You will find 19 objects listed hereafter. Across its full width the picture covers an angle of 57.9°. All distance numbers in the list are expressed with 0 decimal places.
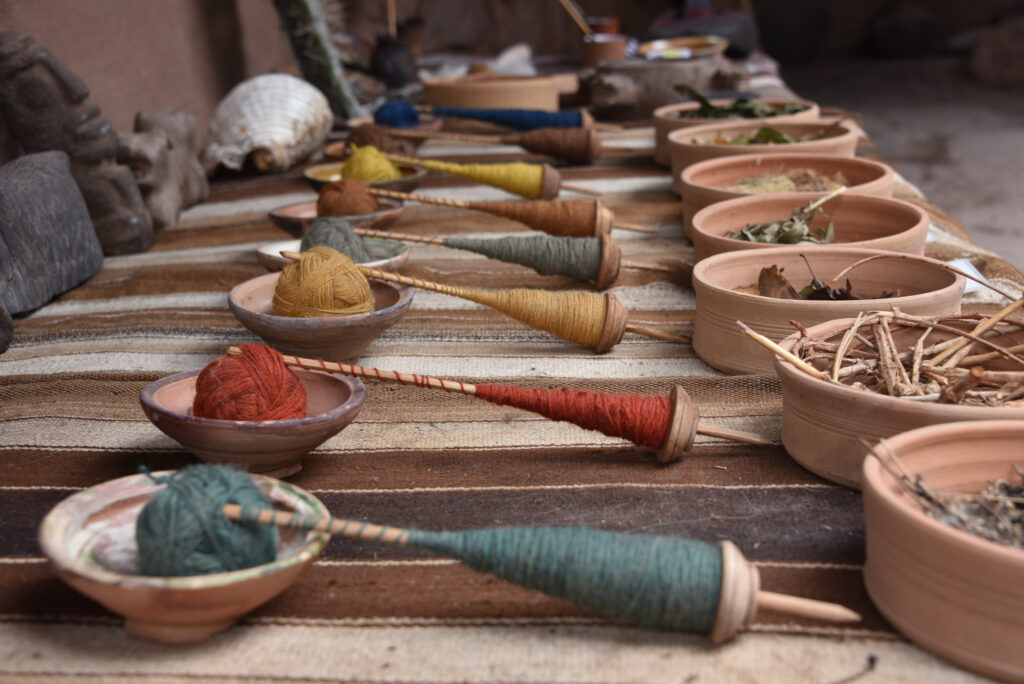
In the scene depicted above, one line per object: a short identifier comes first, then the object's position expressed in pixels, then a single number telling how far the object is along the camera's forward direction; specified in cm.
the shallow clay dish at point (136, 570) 94
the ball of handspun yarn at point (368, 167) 263
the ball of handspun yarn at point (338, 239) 193
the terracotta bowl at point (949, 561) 89
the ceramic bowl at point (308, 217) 230
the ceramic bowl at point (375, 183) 270
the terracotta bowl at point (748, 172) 227
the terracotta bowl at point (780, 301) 153
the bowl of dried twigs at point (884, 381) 119
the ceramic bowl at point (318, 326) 162
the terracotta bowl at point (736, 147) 254
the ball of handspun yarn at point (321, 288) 163
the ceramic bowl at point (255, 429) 122
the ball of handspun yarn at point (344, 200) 230
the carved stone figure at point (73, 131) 231
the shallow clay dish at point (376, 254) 200
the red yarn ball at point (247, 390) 124
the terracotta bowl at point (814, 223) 198
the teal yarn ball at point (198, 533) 96
